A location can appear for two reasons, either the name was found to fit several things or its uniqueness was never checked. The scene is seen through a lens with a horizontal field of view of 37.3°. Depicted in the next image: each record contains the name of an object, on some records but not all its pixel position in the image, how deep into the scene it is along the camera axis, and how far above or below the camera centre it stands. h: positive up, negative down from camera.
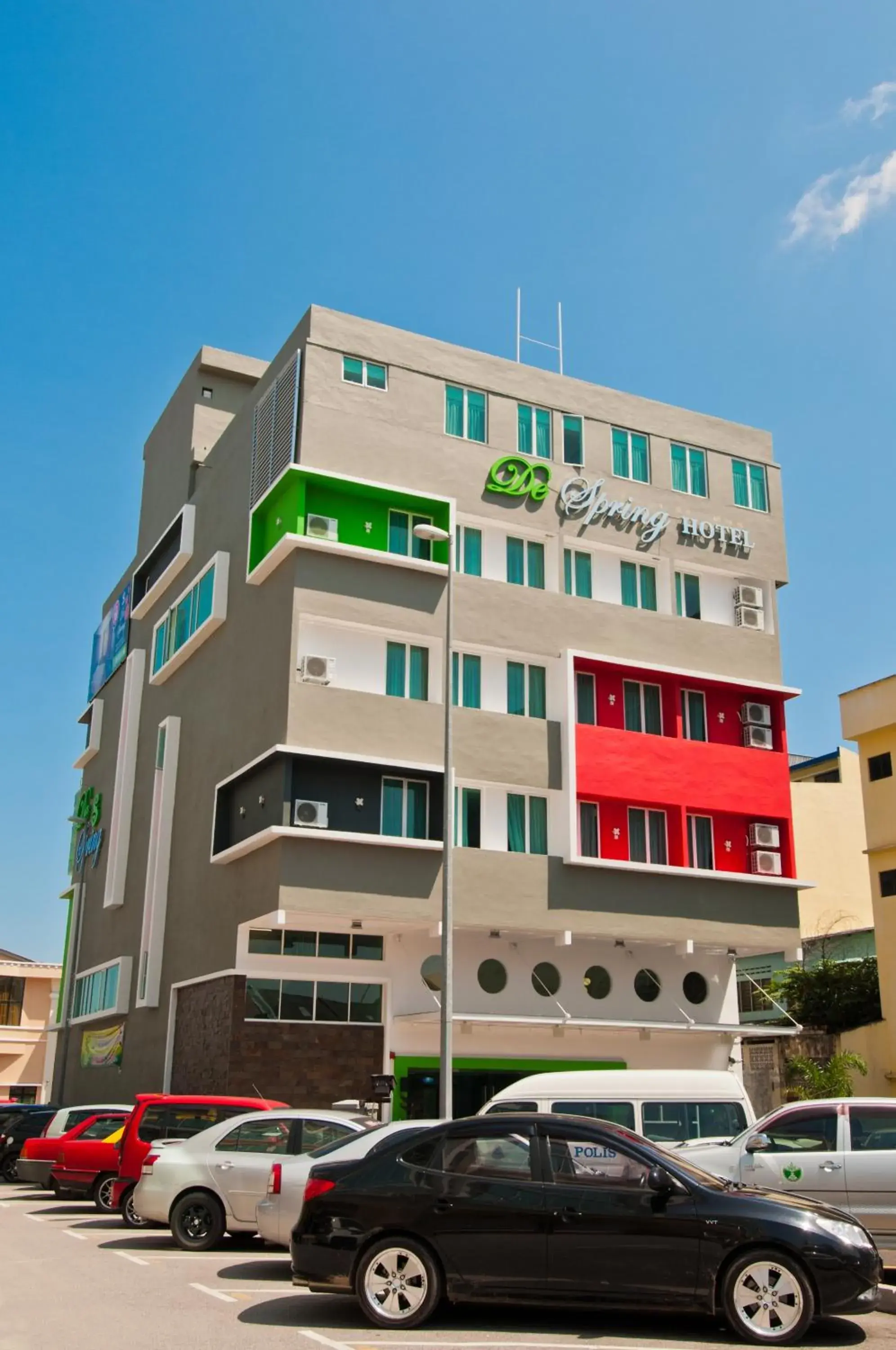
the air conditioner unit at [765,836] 31.91 +7.15
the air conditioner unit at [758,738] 32.78 +9.60
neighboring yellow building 34.56 +8.36
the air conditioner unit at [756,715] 32.94 +10.21
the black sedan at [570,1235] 9.86 -0.63
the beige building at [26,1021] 63.28 +5.54
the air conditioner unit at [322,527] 29.17 +12.84
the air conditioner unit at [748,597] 34.16 +13.46
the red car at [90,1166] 21.38 -0.37
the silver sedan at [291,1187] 13.96 -0.43
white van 17.25 +0.60
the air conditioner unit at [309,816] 26.92 +6.31
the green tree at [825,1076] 32.06 +1.71
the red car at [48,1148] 22.31 -0.10
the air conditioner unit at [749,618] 34.03 +12.88
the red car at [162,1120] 18.69 +0.31
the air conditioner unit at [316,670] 27.75 +9.37
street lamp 20.69 +3.30
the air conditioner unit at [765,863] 31.83 +6.52
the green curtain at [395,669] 29.19 +9.94
